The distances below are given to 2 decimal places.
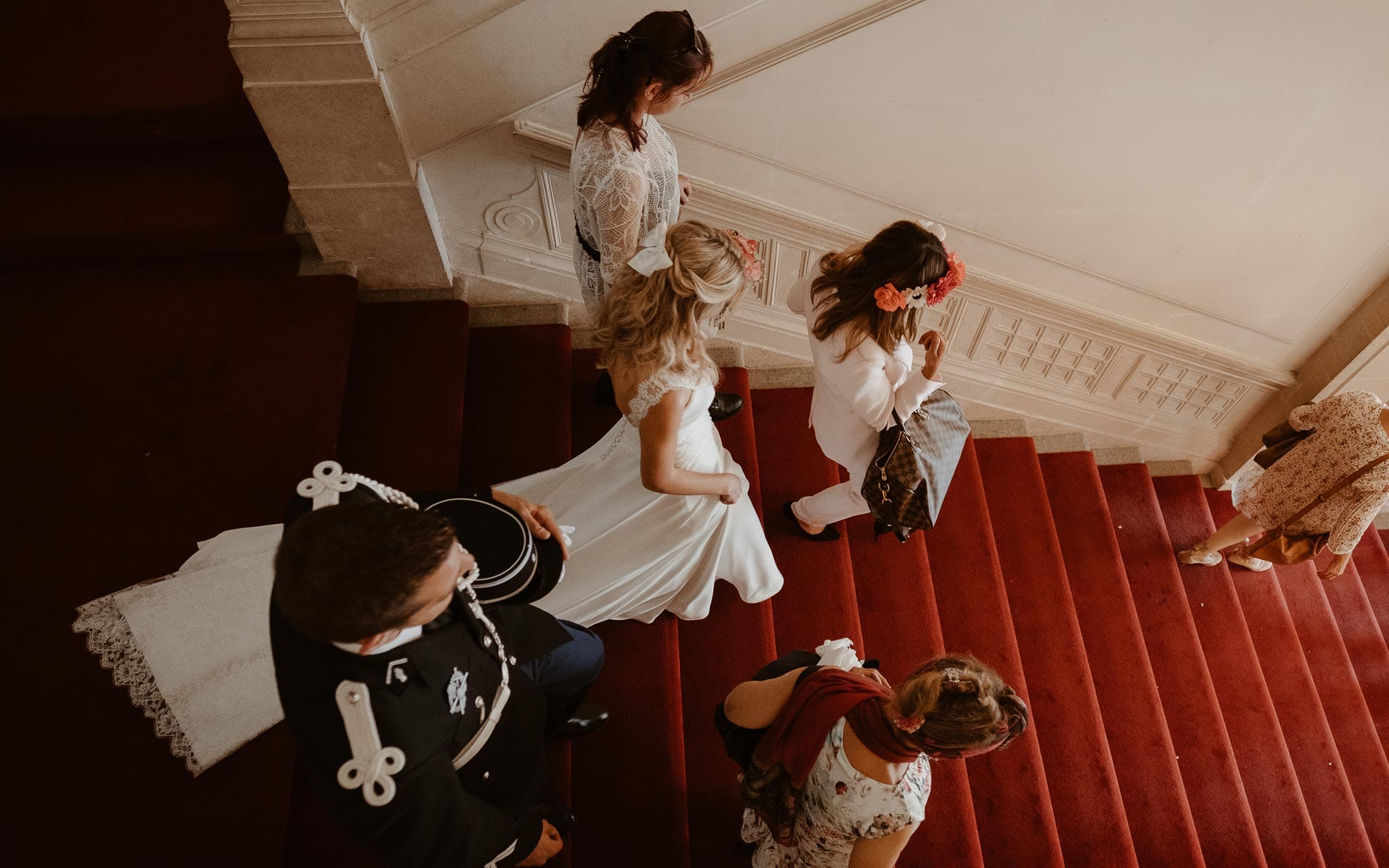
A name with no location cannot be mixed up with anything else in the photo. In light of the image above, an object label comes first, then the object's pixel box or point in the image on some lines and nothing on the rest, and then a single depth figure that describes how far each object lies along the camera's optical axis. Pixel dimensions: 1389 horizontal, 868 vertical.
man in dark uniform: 1.25
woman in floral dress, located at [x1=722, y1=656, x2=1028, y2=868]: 1.78
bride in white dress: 2.20
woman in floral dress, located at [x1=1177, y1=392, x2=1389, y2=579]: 3.26
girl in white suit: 2.51
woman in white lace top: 2.28
